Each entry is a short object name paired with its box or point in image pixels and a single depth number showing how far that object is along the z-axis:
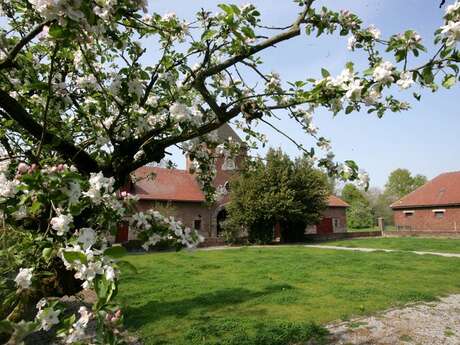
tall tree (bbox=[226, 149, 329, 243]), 24.41
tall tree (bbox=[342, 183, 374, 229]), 51.44
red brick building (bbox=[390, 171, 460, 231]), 31.55
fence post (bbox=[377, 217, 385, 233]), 33.12
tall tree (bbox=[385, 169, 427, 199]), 67.12
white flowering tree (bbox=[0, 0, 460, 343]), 1.78
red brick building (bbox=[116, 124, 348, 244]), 25.52
